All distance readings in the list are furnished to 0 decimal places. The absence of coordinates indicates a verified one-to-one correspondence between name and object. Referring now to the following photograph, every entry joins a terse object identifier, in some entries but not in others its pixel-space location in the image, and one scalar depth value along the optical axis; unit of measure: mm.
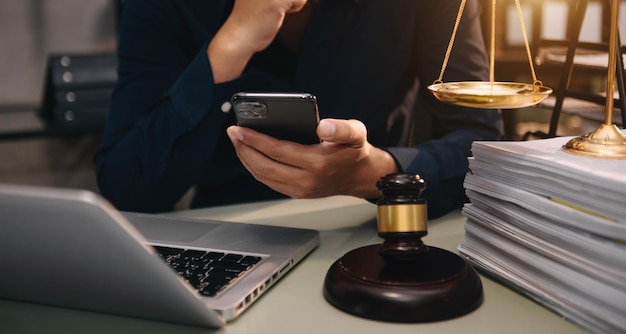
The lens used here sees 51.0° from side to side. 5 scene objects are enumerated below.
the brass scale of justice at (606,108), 623
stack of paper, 543
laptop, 488
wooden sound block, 593
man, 1074
